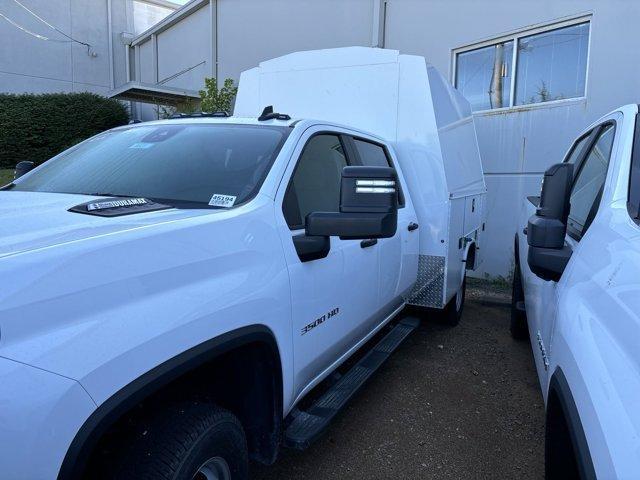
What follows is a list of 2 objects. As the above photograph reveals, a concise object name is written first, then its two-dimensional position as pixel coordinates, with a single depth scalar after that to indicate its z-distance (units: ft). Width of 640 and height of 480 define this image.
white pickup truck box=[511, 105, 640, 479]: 4.19
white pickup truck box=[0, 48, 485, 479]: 4.42
